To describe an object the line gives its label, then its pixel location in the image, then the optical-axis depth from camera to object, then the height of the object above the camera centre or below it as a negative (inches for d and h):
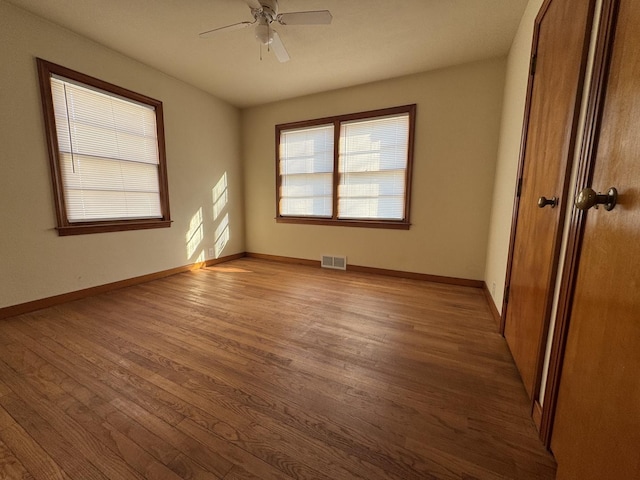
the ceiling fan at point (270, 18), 76.4 +58.4
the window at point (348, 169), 135.1 +22.7
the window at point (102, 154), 97.7 +22.5
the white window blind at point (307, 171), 154.9 +22.8
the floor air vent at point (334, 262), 155.7 -34.3
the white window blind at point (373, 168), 134.8 +22.4
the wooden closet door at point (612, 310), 25.7 -11.7
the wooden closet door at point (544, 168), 44.3 +9.0
